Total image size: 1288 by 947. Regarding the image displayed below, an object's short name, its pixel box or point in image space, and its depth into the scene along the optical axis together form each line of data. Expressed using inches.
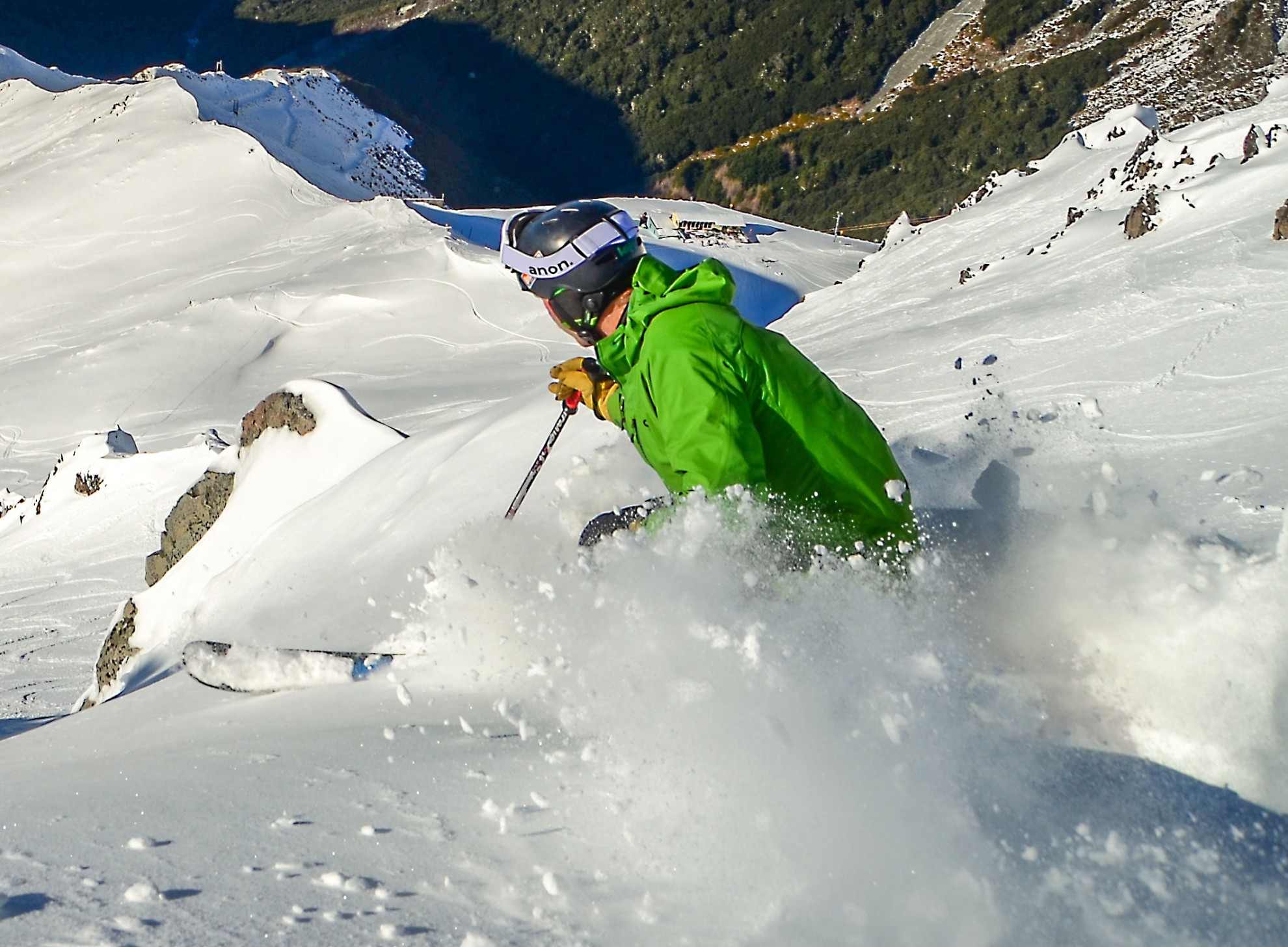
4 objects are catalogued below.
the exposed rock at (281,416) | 350.9
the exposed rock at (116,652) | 311.6
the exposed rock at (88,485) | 496.7
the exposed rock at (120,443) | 518.6
